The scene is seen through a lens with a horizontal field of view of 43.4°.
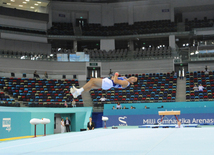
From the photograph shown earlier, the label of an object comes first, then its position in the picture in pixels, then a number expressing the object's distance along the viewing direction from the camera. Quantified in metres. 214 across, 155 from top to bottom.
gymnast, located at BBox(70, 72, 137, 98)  7.96
